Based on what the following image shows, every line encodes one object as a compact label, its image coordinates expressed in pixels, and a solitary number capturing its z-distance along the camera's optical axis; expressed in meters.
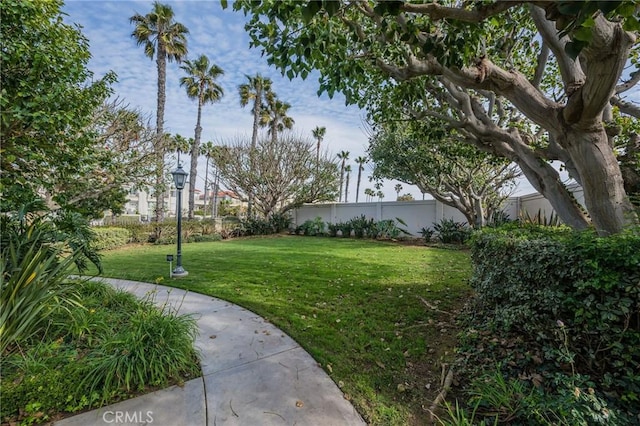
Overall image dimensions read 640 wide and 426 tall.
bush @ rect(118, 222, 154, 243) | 13.55
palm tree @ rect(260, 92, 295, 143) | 23.17
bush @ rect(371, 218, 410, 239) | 14.38
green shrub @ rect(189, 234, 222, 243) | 14.72
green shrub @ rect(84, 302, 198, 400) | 2.33
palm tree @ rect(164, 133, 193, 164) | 13.56
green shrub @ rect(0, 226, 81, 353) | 2.52
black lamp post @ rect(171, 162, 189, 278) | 6.44
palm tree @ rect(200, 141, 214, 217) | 20.41
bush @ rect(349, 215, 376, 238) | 15.12
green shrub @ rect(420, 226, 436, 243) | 13.20
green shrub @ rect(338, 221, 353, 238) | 15.96
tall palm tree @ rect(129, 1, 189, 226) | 14.94
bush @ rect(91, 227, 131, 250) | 11.63
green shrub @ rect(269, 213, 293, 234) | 18.36
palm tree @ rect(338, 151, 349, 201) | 30.59
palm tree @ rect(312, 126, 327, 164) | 28.17
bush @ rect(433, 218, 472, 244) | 12.20
